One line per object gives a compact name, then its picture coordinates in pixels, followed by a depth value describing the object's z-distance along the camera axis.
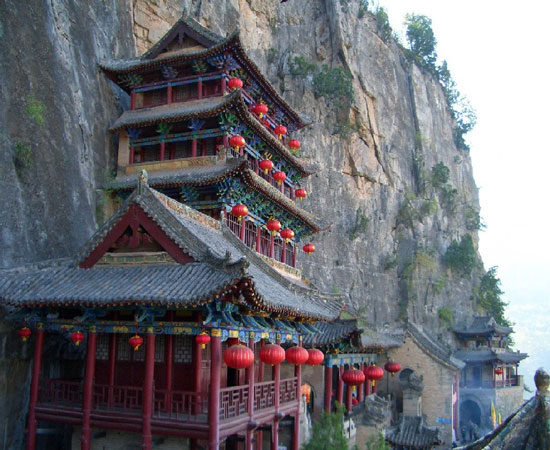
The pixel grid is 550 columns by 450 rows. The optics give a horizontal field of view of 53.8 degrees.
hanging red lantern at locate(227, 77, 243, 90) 19.59
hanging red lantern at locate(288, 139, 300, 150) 24.73
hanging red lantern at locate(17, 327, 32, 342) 12.41
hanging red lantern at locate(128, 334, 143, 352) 11.22
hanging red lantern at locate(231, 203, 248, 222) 17.97
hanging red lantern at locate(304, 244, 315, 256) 23.29
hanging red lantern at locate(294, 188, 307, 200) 24.16
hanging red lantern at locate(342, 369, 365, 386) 17.89
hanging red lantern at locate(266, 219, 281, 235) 20.88
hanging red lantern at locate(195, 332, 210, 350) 10.82
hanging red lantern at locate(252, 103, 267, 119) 21.25
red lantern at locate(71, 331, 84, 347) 11.84
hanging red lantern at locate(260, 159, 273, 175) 20.66
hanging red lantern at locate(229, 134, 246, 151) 18.58
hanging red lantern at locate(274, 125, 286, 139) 23.48
